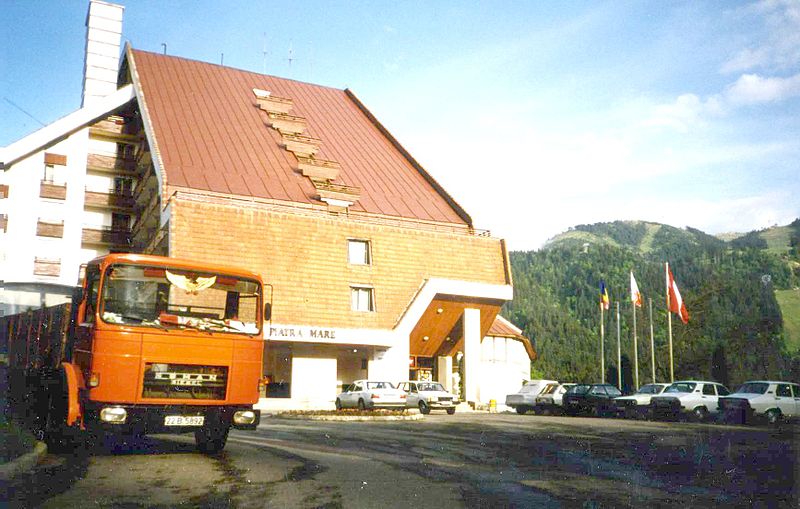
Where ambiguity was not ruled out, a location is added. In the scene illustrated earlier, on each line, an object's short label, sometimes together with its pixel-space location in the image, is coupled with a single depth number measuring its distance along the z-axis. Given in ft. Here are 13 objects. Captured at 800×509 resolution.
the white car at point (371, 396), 94.02
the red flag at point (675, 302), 134.41
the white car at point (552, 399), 107.24
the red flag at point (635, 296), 145.38
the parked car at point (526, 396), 111.34
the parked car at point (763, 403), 86.79
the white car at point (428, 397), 100.48
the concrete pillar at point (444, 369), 140.77
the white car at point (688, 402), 90.84
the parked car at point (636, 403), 95.81
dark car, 99.81
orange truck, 31.81
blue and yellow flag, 154.19
